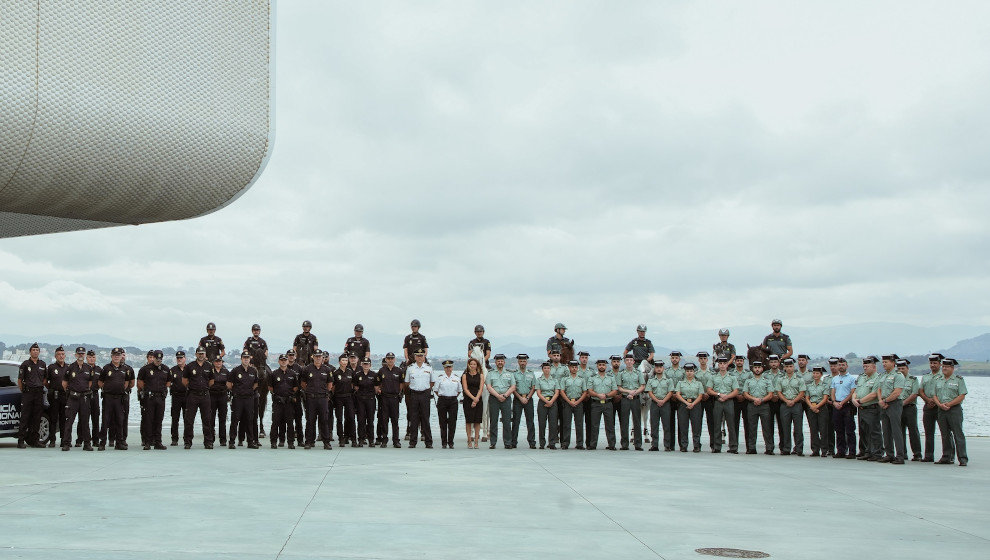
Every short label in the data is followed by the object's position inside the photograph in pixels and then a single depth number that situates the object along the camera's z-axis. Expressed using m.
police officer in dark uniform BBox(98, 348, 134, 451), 14.82
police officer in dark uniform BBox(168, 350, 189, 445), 15.45
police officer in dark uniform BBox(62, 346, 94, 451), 14.70
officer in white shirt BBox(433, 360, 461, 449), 16.05
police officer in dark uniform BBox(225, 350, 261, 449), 15.34
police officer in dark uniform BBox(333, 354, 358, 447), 15.92
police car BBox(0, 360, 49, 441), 14.80
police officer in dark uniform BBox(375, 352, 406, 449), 15.95
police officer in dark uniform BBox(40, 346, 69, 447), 15.00
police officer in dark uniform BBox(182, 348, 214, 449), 15.38
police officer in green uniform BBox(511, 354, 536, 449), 16.30
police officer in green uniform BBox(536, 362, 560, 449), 16.28
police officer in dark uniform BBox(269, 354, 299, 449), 15.42
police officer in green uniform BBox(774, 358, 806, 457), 15.55
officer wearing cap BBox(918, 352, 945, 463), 14.20
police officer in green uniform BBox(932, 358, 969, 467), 13.94
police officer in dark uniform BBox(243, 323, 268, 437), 16.77
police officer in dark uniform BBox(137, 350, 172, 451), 14.87
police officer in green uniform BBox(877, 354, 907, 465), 14.27
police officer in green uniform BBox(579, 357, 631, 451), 16.19
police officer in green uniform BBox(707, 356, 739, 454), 15.80
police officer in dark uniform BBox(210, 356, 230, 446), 15.49
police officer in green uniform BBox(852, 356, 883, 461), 14.64
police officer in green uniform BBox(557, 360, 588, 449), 16.34
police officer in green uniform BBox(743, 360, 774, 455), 15.73
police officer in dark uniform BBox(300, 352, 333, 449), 15.48
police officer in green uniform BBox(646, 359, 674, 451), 16.08
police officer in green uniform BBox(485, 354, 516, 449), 16.30
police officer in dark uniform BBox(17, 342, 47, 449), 14.98
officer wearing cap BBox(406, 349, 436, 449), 15.84
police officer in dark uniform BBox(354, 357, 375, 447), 15.95
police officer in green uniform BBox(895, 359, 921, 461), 14.42
